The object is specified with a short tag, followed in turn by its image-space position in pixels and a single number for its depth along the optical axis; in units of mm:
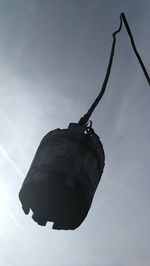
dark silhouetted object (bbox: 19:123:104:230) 6203
